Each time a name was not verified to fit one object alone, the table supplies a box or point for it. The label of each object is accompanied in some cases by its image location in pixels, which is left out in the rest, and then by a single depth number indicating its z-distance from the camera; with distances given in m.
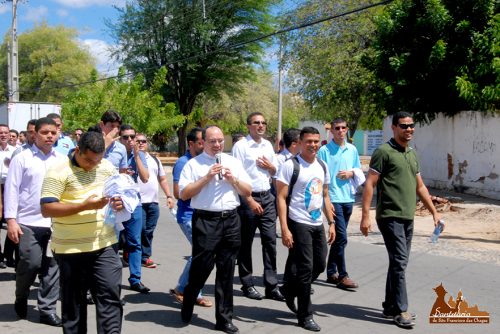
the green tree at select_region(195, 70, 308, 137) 44.28
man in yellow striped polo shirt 4.18
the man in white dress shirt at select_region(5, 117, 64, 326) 5.41
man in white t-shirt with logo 5.32
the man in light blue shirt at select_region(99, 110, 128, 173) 6.20
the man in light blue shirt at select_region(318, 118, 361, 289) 6.80
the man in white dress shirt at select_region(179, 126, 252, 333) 5.14
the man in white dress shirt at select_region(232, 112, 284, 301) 6.32
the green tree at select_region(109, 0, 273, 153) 33.22
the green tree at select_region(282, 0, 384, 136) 22.53
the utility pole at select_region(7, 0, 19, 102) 27.20
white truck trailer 20.08
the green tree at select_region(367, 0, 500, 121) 14.94
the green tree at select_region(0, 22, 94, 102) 52.28
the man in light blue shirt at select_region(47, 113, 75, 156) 6.14
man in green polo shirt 5.40
